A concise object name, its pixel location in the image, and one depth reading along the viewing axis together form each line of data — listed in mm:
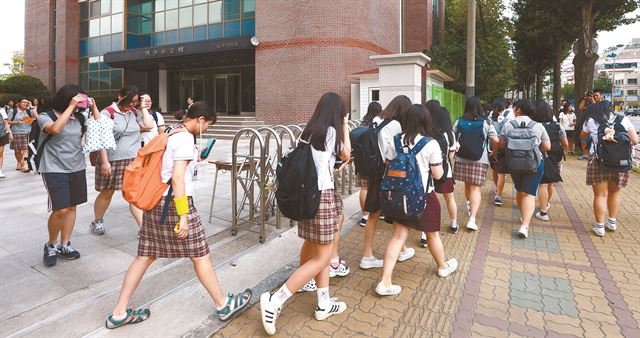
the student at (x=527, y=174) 5012
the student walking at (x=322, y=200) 2869
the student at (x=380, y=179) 3674
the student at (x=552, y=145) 5309
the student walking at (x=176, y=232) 2725
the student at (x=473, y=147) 5254
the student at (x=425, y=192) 3416
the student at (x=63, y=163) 3821
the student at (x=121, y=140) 4586
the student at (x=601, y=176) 5090
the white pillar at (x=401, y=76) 10047
